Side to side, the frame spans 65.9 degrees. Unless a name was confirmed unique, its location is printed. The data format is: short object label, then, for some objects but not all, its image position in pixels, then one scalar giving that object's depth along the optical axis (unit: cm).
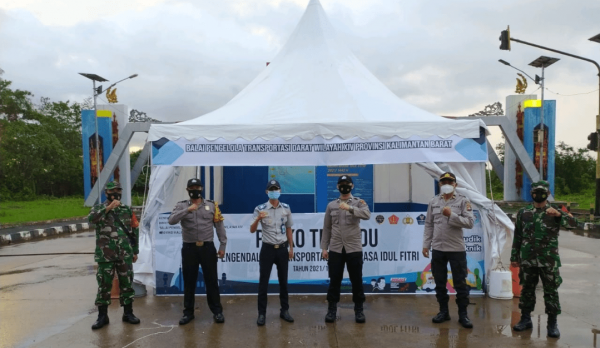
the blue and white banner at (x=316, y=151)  647
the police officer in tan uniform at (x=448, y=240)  518
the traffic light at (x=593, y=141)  1616
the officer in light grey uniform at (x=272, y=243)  541
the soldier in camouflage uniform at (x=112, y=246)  527
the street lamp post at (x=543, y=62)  1952
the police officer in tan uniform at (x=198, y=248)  542
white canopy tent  648
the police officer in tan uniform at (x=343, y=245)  532
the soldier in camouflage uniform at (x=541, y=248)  482
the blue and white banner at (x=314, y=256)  661
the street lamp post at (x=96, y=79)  2076
